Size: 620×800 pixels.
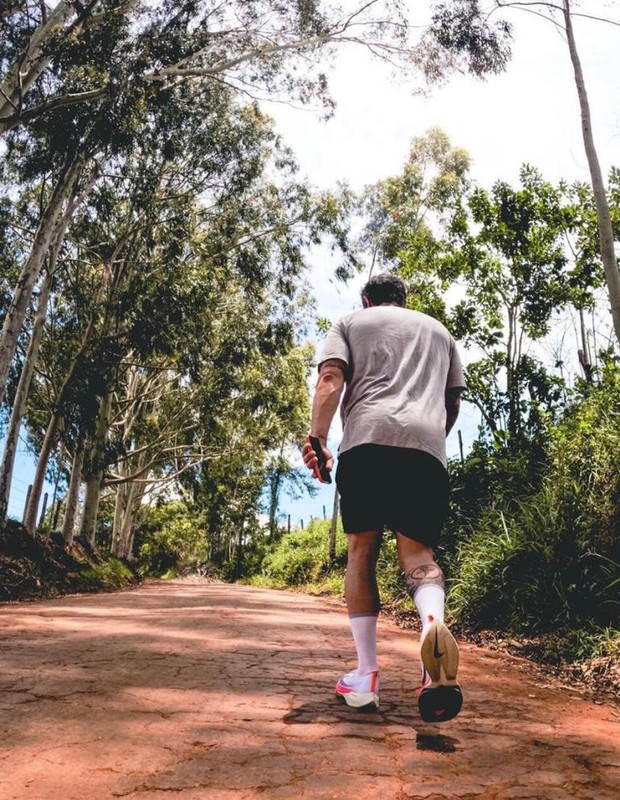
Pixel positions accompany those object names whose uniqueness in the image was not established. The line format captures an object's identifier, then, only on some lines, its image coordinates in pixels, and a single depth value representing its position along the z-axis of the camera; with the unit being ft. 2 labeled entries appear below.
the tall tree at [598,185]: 19.71
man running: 7.72
